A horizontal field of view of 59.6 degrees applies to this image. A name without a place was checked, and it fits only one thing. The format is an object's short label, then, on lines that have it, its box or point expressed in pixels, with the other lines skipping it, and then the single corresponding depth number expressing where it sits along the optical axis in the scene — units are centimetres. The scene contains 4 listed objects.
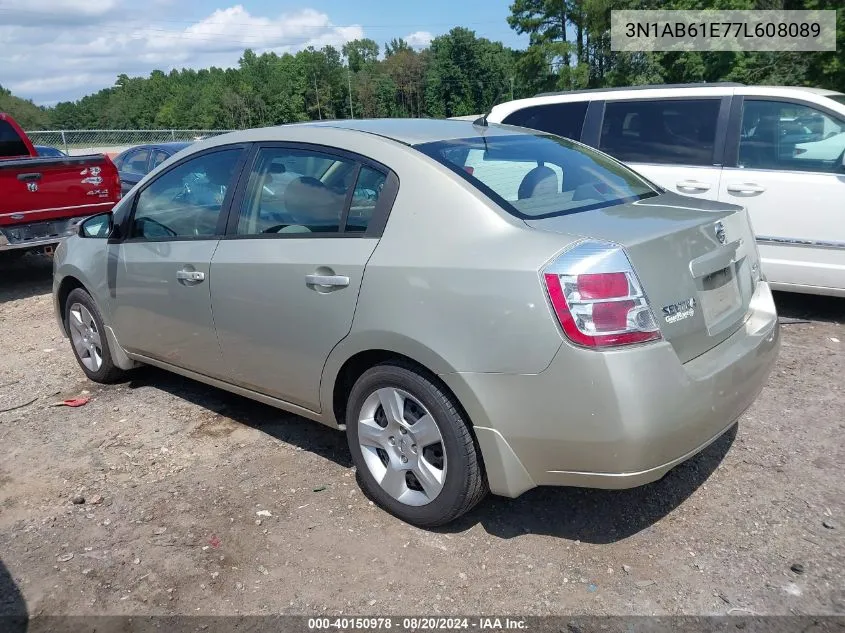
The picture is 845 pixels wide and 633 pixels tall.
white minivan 554
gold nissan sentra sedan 263
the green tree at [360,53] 12481
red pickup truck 766
